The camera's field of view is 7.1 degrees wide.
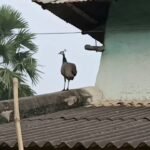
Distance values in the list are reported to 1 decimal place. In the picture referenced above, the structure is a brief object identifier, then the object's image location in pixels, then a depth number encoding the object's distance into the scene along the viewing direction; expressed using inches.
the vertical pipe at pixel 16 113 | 358.9
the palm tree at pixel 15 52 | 1099.8
